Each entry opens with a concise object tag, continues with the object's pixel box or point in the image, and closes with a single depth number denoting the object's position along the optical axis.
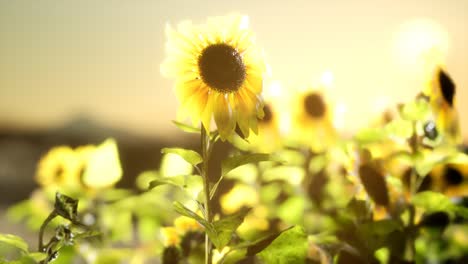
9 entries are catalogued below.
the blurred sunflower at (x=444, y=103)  2.15
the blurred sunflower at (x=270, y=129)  2.71
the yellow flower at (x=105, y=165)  2.04
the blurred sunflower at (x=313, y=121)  2.67
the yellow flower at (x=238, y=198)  2.34
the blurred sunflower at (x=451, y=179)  2.74
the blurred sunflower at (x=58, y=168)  2.69
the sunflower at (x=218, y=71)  1.75
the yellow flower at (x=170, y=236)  1.99
